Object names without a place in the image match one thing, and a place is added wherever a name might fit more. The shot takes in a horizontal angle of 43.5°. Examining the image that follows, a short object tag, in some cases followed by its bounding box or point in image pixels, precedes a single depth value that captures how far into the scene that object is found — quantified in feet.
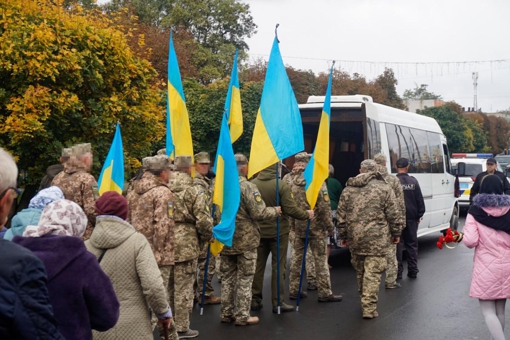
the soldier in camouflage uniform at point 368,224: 25.46
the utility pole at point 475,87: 299.70
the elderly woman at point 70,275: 10.48
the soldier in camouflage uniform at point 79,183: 23.47
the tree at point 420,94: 321.73
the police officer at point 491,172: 43.47
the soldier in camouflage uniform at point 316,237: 28.55
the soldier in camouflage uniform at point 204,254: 23.98
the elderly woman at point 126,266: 14.38
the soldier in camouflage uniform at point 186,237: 22.15
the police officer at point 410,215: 32.83
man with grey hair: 7.34
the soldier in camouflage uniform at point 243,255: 24.11
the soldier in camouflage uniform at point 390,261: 31.42
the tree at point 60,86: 33.76
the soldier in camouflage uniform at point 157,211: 20.56
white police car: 72.08
